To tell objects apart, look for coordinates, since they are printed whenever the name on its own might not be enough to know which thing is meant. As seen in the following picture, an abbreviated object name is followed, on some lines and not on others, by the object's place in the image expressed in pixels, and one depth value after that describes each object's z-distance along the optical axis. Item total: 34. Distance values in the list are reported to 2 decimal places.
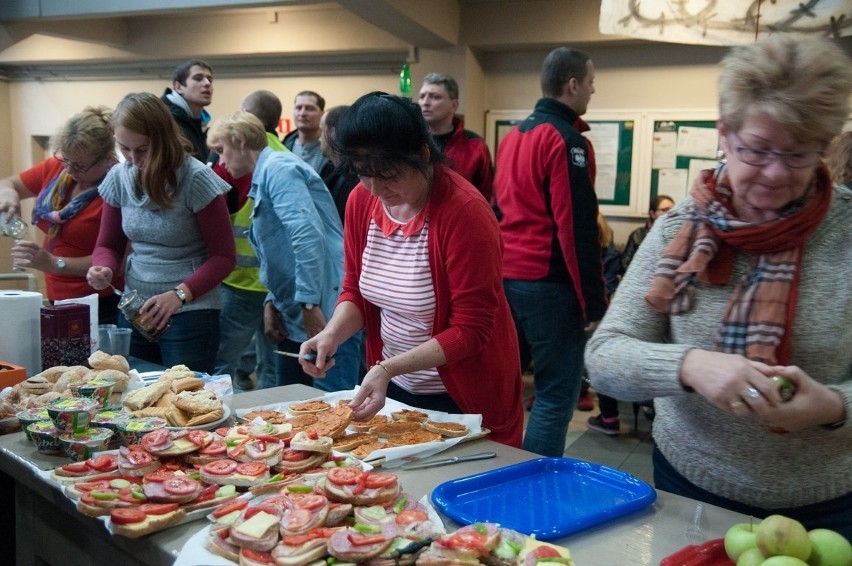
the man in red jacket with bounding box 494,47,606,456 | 2.92
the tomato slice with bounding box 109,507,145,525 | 1.18
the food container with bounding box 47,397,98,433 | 1.52
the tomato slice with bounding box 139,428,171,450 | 1.41
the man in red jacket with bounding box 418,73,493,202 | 3.79
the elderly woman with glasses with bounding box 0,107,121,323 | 2.67
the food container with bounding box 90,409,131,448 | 1.57
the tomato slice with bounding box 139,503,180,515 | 1.21
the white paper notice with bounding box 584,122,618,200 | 5.66
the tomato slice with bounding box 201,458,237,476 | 1.34
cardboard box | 1.91
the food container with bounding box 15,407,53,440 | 1.59
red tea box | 2.13
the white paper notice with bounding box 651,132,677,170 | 5.47
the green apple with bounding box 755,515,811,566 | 0.98
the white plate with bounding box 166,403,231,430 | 1.61
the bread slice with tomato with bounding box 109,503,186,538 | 1.18
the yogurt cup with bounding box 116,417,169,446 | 1.52
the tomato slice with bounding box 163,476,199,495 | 1.26
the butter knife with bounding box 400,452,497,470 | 1.48
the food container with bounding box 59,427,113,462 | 1.49
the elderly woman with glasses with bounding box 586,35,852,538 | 1.18
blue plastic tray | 1.24
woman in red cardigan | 1.69
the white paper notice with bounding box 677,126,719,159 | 5.37
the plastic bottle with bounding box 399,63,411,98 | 5.26
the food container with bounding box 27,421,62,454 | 1.53
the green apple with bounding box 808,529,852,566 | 1.01
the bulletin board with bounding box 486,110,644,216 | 5.61
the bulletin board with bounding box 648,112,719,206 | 5.38
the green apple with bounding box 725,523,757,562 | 1.04
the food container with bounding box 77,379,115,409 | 1.72
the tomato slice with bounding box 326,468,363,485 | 1.24
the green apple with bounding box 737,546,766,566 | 1.00
